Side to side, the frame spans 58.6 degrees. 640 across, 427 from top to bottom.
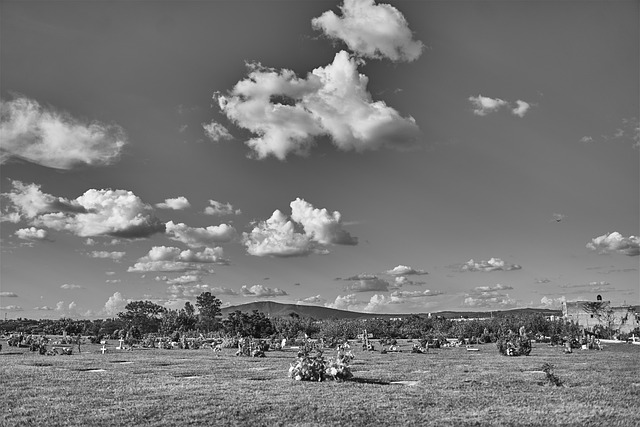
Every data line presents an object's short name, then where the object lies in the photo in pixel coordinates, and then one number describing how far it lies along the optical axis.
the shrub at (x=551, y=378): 16.66
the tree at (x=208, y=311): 80.44
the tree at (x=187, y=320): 79.62
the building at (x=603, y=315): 70.38
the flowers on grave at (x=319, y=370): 17.41
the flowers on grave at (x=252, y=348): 32.69
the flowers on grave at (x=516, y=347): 33.53
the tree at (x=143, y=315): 82.19
